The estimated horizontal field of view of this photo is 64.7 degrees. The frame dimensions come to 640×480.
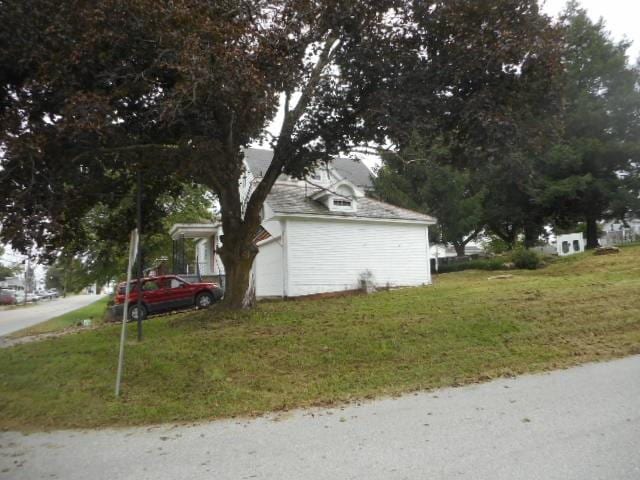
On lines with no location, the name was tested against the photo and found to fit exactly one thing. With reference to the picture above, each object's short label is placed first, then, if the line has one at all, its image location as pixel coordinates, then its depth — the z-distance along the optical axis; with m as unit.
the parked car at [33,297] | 58.94
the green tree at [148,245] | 28.75
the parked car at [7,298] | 48.33
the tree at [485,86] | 9.20
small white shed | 30.50
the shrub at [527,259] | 24.45
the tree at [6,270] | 78.75
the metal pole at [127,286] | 7.32
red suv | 17.34
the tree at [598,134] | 27.83
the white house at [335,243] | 18.20
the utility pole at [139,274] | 8.92
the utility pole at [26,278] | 51.66
